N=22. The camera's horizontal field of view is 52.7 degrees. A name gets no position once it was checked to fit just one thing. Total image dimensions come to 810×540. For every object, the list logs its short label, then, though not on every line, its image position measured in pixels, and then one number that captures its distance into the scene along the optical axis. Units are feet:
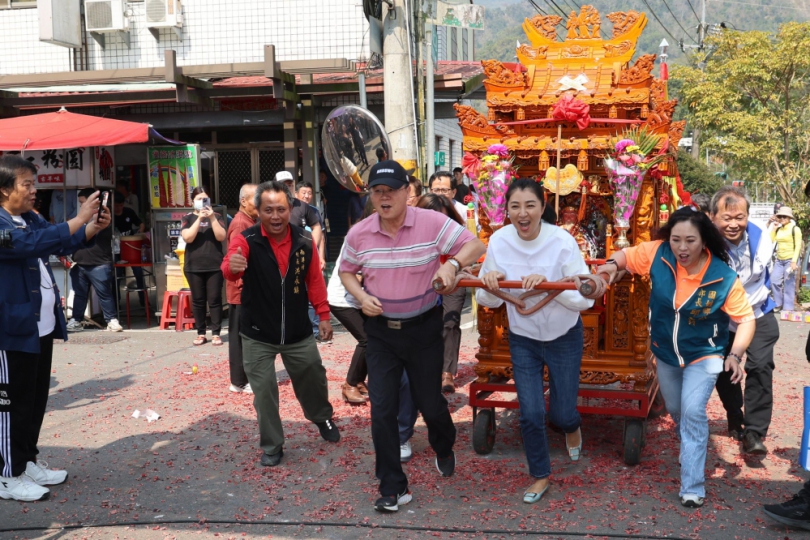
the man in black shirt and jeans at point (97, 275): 36.63
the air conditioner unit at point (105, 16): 49.21
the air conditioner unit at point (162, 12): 48.78
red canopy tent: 34.12
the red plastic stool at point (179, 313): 36.35
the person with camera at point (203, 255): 31.55
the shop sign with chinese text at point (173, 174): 38.52
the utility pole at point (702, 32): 103.06
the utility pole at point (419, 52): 37.68
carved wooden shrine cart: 18.06
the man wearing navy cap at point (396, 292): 15.23
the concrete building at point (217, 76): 41.29
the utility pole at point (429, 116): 40.04
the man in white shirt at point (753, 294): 17.69
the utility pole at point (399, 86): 31.78
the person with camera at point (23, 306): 15.66
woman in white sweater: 15.33
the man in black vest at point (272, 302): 17.87
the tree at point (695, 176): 104.06
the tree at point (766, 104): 52.11
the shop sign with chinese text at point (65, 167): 39.60
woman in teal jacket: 14.94
